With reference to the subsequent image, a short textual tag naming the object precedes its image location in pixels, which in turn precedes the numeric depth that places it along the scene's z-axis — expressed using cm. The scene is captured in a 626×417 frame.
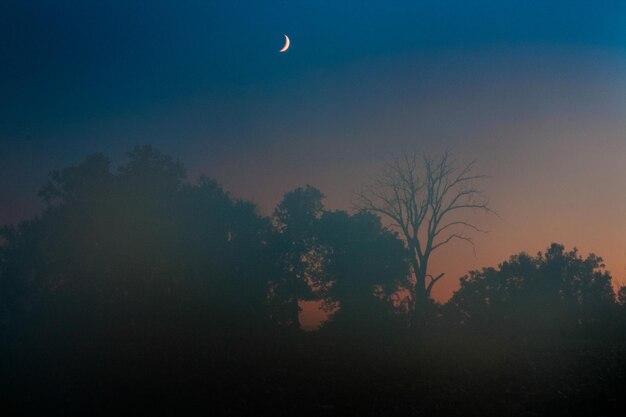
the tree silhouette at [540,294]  5469
